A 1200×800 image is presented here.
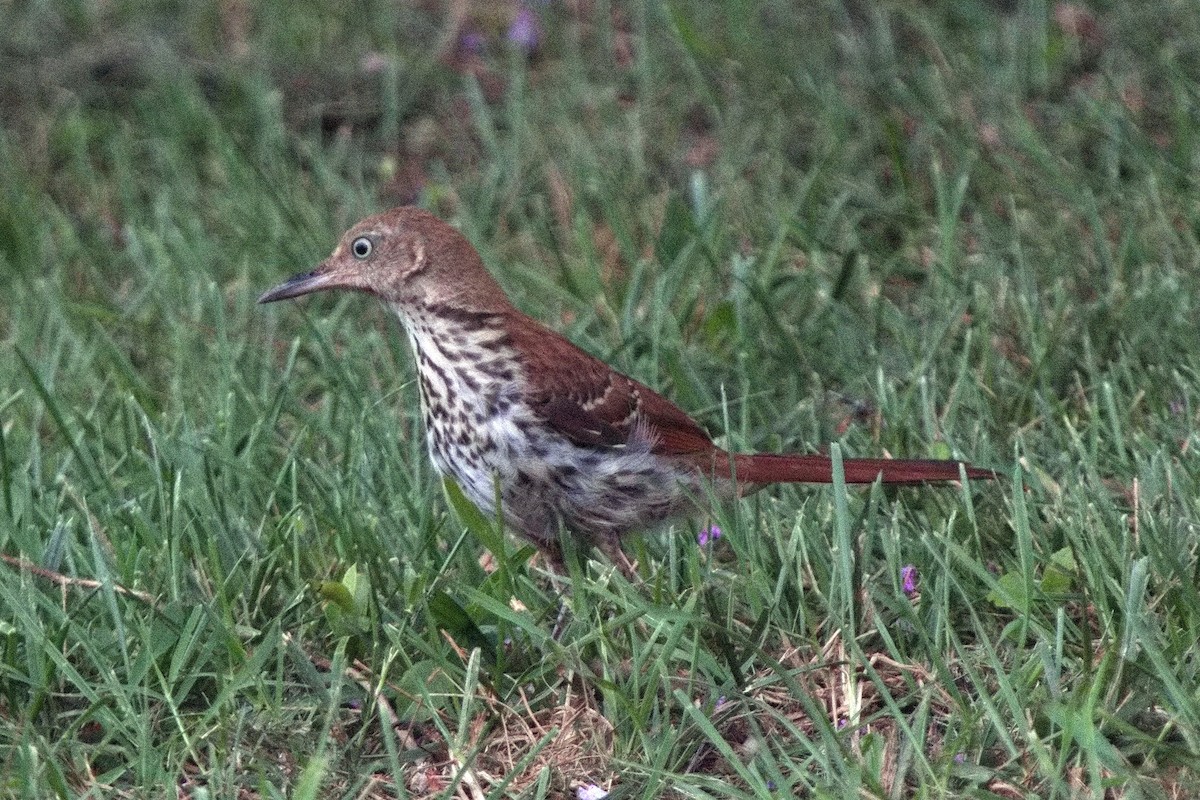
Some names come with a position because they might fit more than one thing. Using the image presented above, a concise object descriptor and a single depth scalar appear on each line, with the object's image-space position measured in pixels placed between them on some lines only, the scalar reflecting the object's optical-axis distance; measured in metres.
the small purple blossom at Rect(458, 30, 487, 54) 14.30
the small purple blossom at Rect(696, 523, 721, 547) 7.96
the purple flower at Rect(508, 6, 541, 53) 14.07
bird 7.72
